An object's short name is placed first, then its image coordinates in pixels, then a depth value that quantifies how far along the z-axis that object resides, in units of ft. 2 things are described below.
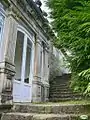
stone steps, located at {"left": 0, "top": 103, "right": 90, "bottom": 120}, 5.41
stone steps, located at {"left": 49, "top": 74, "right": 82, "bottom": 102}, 13.86
